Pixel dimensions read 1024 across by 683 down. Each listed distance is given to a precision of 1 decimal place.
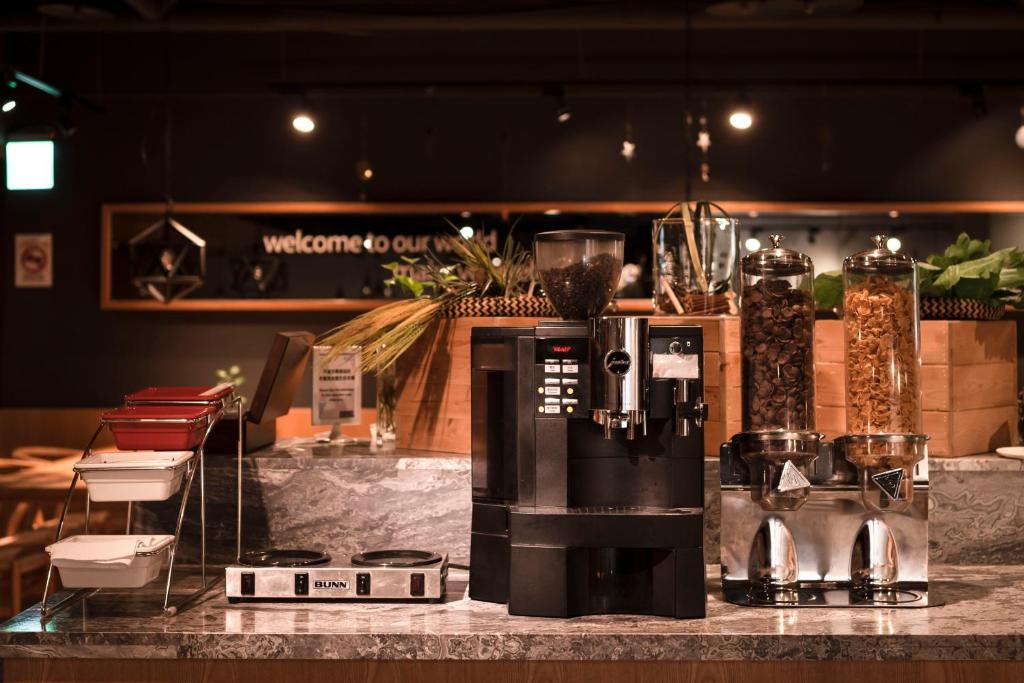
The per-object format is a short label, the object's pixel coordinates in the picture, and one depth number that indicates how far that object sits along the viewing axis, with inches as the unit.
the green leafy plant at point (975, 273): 82.3
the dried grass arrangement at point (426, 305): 85.4
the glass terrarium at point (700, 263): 84.3
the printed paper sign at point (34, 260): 245.0
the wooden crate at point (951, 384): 80.7
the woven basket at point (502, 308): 84.6
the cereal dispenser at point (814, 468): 73.0
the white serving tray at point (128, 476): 69.5
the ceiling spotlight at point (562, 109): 206.4
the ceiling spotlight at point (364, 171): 228.8
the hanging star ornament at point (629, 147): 223.1
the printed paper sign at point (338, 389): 92.9
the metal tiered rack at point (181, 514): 70.3
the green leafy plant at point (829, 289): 87.0
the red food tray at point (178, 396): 74.5
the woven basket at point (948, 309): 82.6
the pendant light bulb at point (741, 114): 212.8
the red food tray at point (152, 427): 72.6
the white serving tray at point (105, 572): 68.3
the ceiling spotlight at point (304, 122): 220.5
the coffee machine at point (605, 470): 68.3
